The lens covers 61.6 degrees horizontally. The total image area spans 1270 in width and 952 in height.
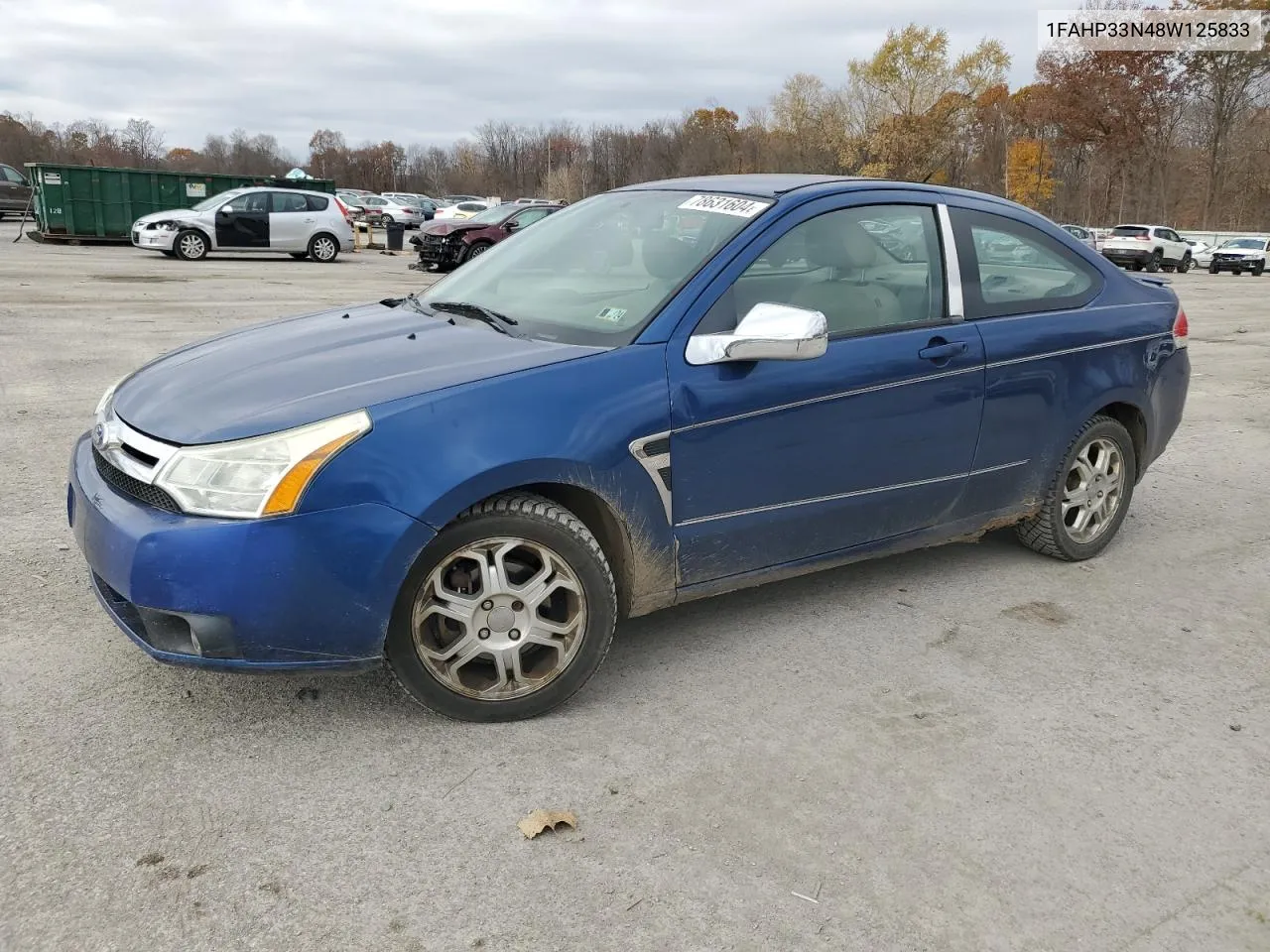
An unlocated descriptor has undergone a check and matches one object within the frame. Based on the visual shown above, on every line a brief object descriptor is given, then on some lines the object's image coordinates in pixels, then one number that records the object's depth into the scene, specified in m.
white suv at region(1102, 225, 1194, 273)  39.06
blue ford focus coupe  2.84
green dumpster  24.89
